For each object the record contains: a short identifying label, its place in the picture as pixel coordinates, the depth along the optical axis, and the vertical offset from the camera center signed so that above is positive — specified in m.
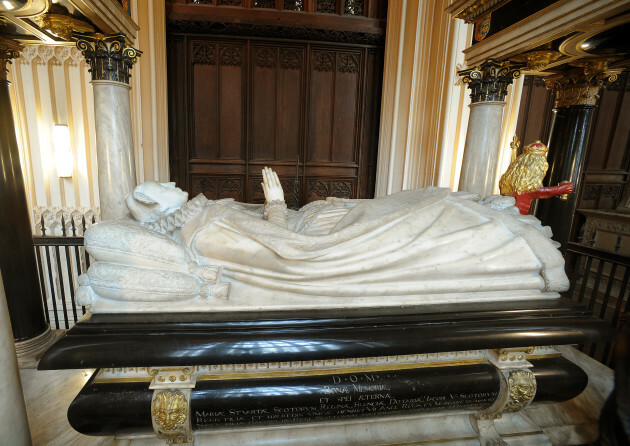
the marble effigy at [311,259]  1.48 -0.54
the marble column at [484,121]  3.05 +0.44
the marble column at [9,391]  1.22 -1.00
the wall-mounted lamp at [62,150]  3.72 -0.07
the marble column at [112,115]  2.39 +0.26
